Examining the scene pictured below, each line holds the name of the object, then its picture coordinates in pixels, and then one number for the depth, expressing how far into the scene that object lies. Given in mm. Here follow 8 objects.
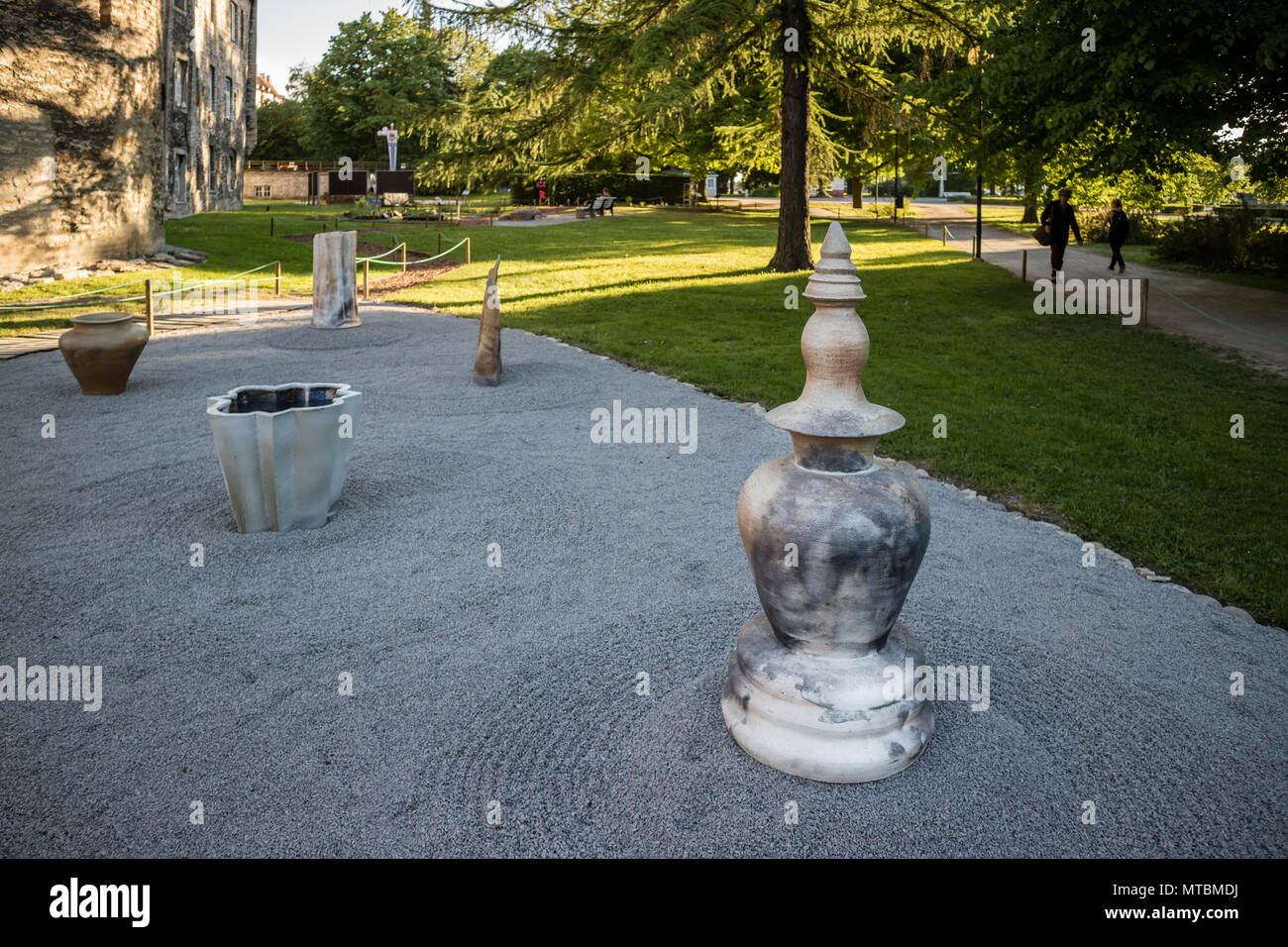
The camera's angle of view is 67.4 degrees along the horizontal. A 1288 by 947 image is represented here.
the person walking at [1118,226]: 24897
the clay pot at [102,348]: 11289
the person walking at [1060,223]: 22141
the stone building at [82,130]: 18875
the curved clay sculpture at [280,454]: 7227
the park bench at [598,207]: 49688
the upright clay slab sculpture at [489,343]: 12227
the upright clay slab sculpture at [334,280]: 16734
